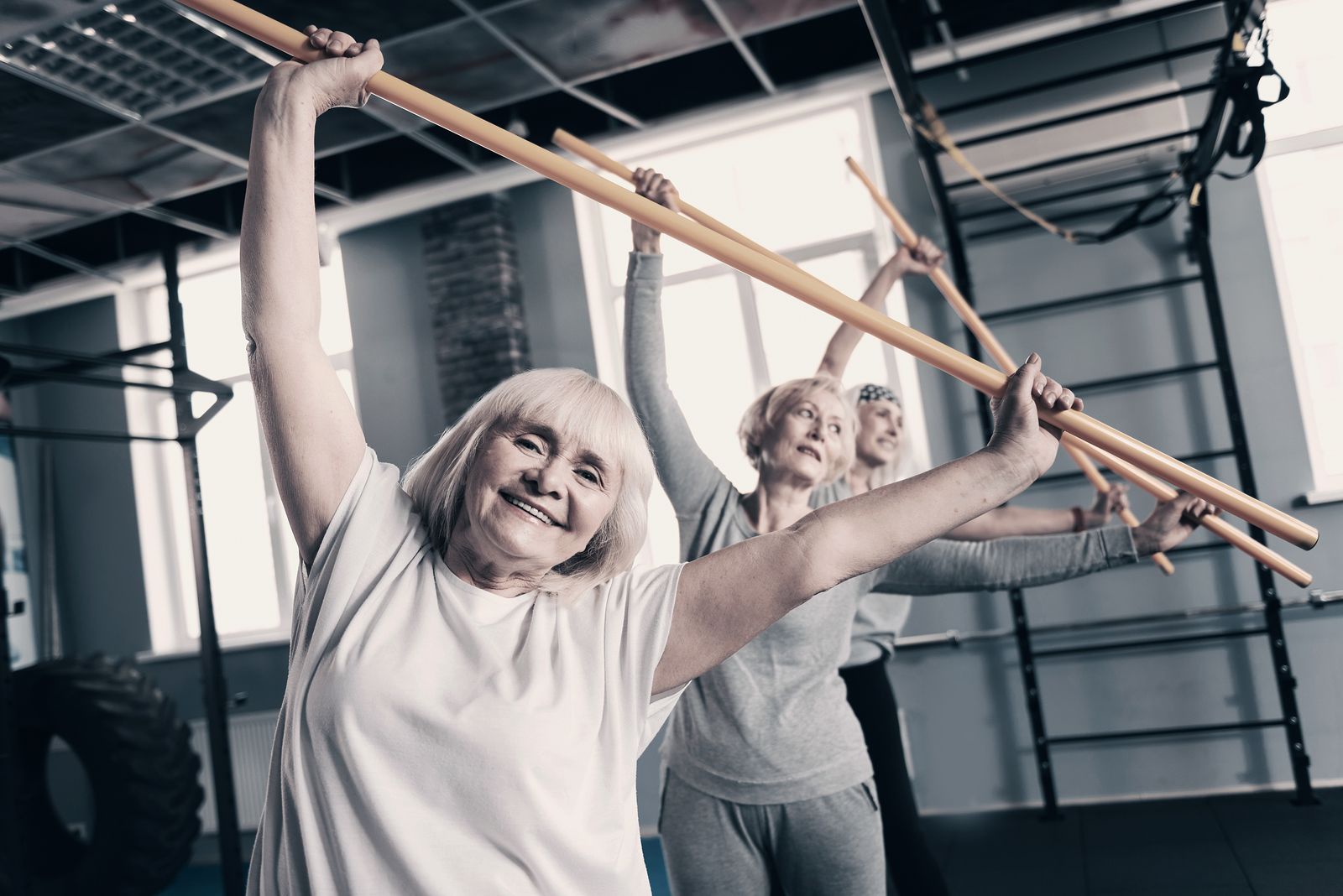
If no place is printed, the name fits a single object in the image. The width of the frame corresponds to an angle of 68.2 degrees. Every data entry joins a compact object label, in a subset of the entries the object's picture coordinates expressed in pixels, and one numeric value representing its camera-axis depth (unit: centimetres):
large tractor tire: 403
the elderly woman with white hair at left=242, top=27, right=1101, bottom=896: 91
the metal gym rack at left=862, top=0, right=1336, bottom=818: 365
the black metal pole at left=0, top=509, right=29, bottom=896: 306
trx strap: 252
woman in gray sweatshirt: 159
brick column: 496
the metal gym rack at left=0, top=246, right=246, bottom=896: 360
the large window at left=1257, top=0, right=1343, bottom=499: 399
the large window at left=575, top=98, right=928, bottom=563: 469
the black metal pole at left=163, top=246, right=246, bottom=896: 371
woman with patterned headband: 217
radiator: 522
